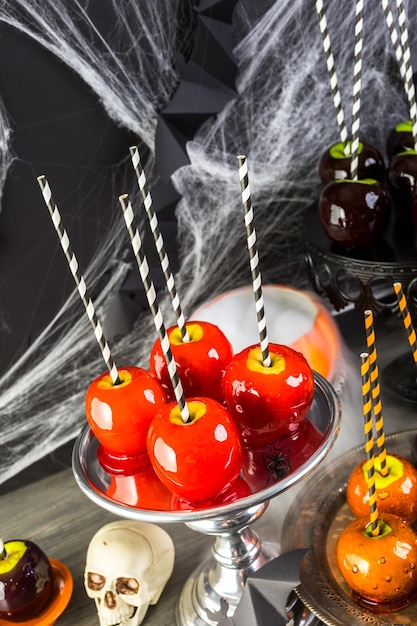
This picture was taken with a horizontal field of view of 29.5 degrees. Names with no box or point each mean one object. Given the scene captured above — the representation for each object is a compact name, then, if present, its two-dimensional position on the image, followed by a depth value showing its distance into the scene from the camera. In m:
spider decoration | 0.76
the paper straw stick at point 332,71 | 0.99
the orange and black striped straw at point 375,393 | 0.74
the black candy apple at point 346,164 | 1.10
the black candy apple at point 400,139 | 1.14
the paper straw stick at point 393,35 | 0.99
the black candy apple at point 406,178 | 1.05
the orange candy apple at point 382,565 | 0.79
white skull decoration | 0.88
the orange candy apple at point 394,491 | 0.88
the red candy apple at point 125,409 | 0.77
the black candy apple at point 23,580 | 0.86
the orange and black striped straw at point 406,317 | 0.76
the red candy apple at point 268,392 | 0.76
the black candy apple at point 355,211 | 1.03
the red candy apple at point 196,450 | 0.71
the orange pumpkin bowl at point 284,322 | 1.11
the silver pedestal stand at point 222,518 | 0.73
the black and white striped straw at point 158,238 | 0.70
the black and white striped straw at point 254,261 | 0.68
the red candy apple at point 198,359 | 0.82
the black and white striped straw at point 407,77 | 1.01
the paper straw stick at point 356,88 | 0.96
